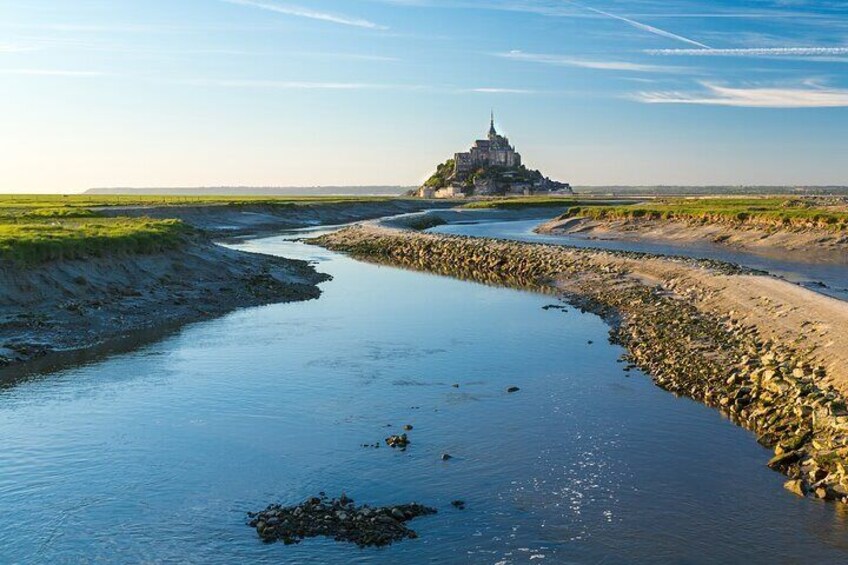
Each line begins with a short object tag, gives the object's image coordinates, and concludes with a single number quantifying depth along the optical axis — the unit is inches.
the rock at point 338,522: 517.3
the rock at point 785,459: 647.1
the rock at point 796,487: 590.8
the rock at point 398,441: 692.1
